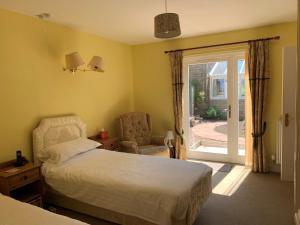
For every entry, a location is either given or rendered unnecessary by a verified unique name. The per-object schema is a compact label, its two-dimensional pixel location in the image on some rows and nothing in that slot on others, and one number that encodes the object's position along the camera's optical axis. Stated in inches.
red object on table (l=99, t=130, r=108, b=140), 162.4
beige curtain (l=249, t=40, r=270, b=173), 155.7
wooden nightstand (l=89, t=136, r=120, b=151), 154.3
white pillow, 118.7
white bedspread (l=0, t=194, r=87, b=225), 65.3
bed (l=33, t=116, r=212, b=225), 86.6
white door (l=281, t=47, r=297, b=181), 134.3
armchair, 162.0
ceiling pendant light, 90.4
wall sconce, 136.6
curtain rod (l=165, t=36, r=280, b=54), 153.4
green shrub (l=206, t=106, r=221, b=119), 184.2
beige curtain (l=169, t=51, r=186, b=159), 185.2
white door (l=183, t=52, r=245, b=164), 174.7
